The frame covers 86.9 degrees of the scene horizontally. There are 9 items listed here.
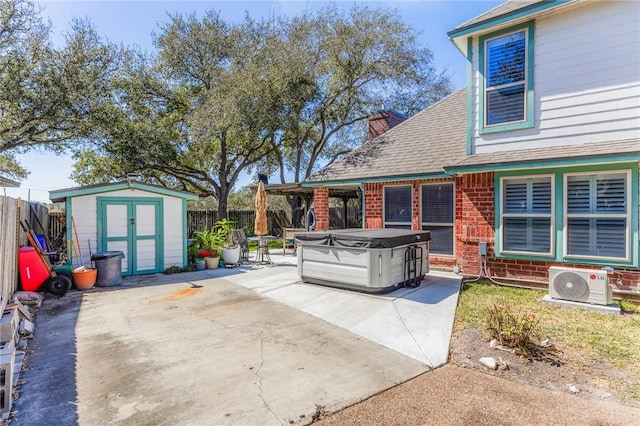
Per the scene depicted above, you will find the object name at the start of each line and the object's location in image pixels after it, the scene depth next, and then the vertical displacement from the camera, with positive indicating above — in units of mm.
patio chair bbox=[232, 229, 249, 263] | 10398 -1039
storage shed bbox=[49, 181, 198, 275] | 8008 -390
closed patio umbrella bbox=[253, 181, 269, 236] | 10156 -112
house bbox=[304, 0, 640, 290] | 5695 +1178
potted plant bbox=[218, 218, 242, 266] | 9855 -1276
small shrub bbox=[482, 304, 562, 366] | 3760 -1499
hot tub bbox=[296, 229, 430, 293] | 6145 -986
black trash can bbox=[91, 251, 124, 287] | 7566 -1351
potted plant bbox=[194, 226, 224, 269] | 9695 -1131
